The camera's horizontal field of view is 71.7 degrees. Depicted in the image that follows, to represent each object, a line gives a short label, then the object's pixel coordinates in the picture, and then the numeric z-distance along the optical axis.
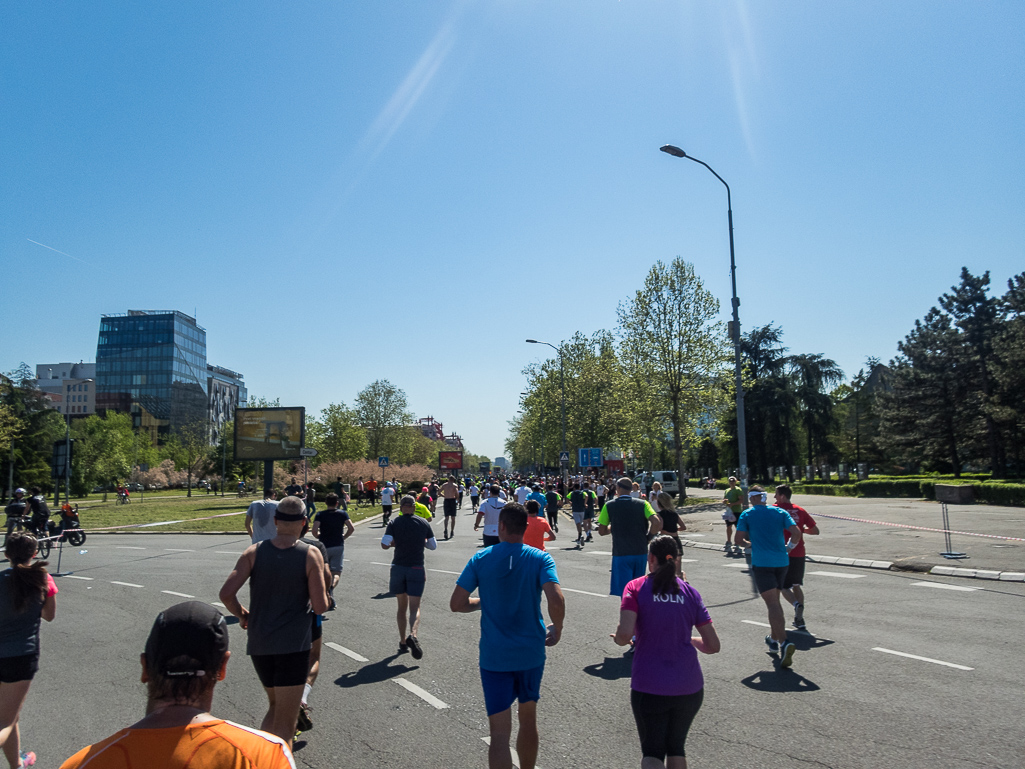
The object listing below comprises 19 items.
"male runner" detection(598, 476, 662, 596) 8.05
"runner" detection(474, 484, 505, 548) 14.29
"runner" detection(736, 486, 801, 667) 7.42
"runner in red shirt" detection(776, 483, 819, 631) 8.69
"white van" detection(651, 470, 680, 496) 51.30
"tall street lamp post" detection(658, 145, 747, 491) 20.81
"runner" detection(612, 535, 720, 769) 3.82
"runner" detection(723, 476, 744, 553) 16.72
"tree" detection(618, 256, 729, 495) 39.19
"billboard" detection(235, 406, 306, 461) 39.34
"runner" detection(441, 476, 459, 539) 24.56
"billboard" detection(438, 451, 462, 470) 89.50
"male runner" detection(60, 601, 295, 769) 1.79
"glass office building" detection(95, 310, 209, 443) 136.00
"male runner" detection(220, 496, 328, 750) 4.59
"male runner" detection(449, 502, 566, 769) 4.10
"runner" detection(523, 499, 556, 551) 8.70
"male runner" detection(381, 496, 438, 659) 8.07
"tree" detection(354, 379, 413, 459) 83.62
